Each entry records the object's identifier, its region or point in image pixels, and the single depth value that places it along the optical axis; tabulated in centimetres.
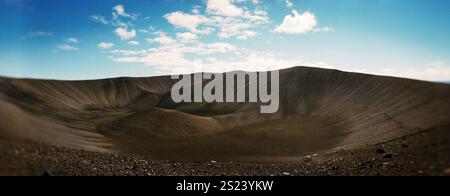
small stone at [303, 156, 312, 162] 2262
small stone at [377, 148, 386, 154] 1778
